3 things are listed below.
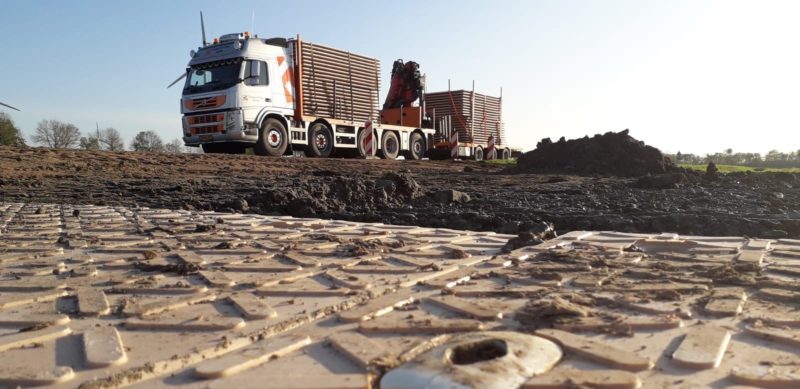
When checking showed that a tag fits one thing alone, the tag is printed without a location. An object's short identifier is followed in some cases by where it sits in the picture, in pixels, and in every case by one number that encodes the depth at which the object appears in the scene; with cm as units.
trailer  2325
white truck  1355
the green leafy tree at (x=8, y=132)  3453
